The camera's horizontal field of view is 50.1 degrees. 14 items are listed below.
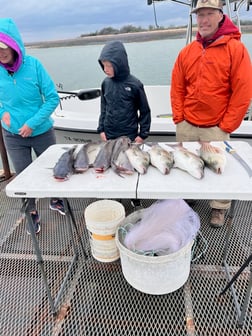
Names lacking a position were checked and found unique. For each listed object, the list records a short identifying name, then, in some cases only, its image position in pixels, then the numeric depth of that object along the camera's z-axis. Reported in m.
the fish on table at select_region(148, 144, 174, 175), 1.57
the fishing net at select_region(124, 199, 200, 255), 1.69
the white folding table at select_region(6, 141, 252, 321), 1.38
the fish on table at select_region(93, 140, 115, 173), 1.62
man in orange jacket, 2.16
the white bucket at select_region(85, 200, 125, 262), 1.86
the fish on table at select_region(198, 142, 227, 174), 1.53
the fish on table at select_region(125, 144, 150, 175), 1.58
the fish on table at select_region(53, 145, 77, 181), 1.55
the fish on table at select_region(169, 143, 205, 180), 1.50
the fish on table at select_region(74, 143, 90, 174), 1.63
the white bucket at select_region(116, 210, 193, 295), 1.59
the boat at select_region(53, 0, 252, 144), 3.74
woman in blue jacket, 2.02
